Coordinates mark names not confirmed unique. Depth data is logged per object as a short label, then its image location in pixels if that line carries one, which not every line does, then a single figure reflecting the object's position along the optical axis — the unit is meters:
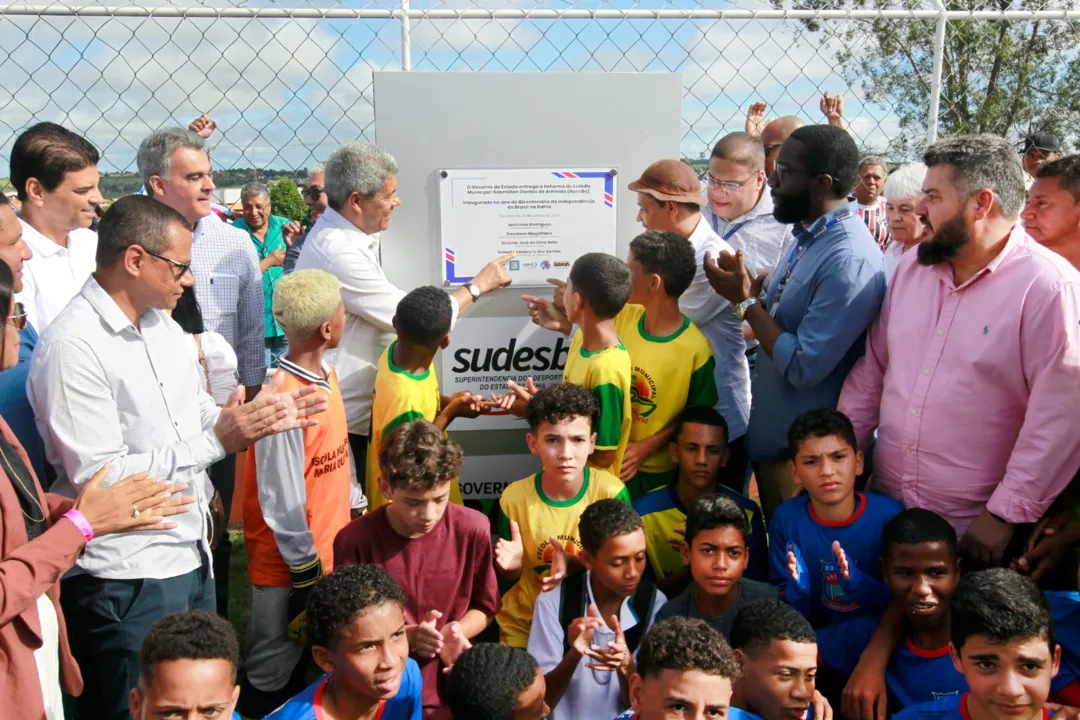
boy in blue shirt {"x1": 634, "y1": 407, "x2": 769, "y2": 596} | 3.31
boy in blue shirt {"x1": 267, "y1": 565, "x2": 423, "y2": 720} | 2.38
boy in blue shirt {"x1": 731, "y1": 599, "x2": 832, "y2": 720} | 2.52
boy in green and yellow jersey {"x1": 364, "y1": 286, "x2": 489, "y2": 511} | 3.22
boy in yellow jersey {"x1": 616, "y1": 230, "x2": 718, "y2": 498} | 3.38
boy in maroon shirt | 2.74
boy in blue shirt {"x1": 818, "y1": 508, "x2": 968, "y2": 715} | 2.70
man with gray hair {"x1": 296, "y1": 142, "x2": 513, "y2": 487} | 3.44
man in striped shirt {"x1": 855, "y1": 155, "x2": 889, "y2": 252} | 5.68
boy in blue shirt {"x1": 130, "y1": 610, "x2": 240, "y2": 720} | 2.14
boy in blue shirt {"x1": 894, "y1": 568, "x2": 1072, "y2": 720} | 2.30
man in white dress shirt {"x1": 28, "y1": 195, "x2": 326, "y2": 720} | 2.33
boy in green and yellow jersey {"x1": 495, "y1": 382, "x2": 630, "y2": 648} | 3.08
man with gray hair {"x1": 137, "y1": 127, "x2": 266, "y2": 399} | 3.66
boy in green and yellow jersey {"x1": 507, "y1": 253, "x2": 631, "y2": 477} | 3.24
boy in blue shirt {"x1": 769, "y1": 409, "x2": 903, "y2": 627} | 2.89
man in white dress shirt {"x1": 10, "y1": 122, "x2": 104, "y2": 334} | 3.19
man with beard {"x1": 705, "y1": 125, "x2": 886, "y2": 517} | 3.03
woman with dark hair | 1.99
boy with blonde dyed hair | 2.91
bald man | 4.97
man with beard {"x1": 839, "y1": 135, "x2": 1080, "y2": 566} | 2.53
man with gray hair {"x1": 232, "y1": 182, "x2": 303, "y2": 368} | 6.59
